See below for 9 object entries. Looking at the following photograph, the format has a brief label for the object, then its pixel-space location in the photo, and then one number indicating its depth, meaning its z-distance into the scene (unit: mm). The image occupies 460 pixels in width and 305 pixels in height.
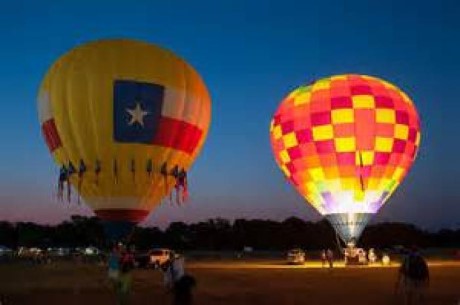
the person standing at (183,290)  10898
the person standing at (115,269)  15674
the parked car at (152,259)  35812
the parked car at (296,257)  42369
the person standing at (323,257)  37531
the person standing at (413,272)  14914
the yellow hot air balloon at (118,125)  25266
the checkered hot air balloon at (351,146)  33500
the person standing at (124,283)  14844
